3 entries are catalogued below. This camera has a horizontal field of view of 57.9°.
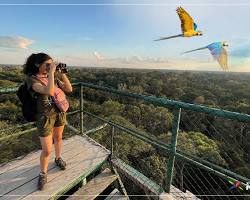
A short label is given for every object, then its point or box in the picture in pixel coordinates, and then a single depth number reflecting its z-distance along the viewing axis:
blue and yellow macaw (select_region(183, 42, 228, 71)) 2.07
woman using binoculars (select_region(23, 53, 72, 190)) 2.13
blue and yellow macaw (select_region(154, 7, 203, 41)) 2.28
